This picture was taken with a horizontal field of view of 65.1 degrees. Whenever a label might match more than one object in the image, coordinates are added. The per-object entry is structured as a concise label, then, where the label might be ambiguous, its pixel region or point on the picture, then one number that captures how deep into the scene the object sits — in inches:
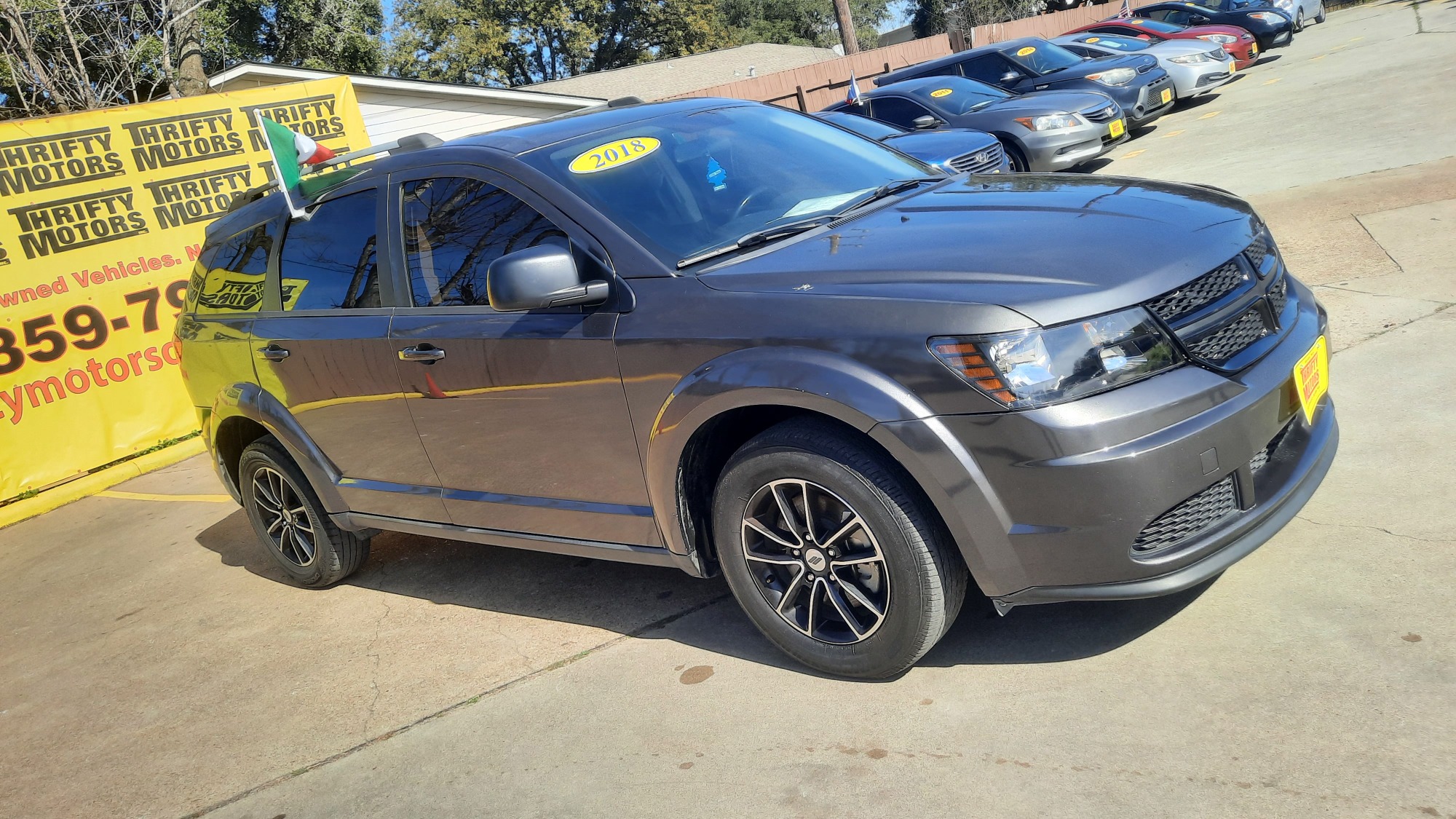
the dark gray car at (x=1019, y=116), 445.4
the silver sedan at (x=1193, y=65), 620.4
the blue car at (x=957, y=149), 363.3
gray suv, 113.7
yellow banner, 361.1
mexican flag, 202.7
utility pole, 1091.3
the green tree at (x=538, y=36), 2011.6
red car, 751.7
